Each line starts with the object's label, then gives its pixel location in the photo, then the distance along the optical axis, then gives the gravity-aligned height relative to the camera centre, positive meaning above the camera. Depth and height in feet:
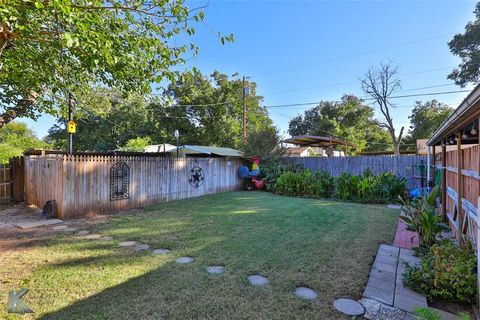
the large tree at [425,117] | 82.43 +13.68
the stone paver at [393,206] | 23.71 -4.52
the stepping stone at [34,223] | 16.55 -4.08
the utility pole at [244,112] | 44.80 +8.37
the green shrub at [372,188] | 26.48 -3.12
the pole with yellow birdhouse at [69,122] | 20.65 +3.20
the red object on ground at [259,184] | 35.94 -3.42
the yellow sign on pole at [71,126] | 20.72 +2.86
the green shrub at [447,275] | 7.74 -3.75
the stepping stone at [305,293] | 7.96 -4.27
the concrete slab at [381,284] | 8.64 -4.36
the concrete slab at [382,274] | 9.39 -4.38
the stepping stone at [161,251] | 11.83 -4.21
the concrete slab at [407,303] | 7.53 -4.37
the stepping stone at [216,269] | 9.74 -4.21
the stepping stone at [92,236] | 14.15 -4.18
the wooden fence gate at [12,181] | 23.90 -1.77
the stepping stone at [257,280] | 8.81 -4.24
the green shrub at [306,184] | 29.63 -2.94
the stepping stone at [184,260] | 10.73 -4.21
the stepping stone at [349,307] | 7.21 -4.31
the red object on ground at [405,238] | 13.10 -4.43
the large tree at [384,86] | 65.51 +18.98
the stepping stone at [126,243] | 12.85 -4.20
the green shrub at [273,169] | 34.83 -1.37
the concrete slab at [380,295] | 7.89 -4.35
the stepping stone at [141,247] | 12.25 -4.21
